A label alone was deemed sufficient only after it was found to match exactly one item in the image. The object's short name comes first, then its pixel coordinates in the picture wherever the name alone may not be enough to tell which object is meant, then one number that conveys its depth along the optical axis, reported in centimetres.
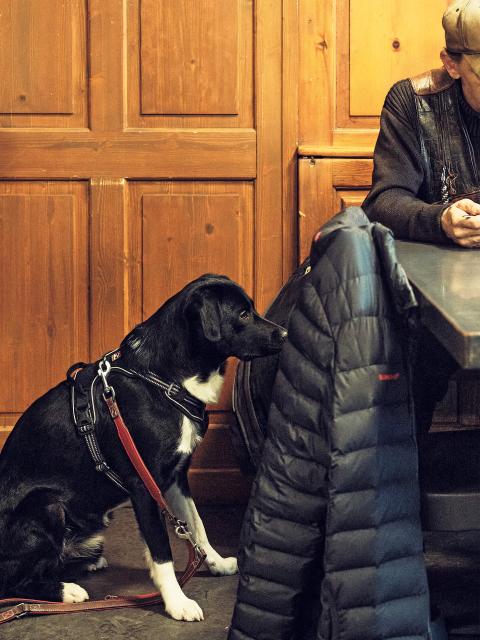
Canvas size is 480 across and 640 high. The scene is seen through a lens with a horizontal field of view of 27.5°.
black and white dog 256
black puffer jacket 174
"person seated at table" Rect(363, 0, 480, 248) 268
